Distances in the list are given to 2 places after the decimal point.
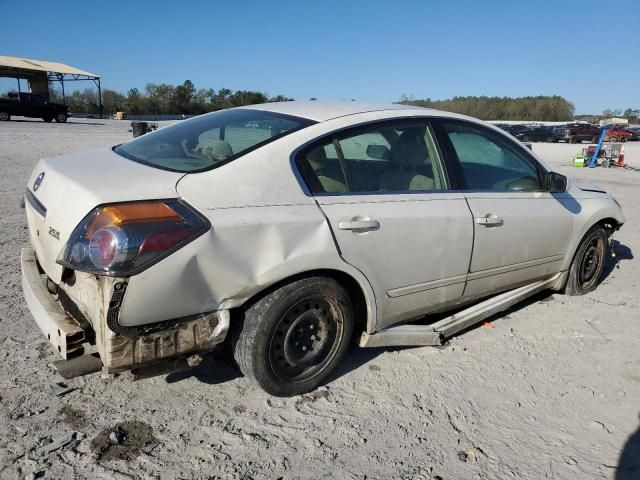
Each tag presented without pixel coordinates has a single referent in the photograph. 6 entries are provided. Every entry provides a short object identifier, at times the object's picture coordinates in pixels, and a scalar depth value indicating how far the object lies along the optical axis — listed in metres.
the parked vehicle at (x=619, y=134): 36.74
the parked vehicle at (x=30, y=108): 29.47
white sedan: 2.32
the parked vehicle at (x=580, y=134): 40.78
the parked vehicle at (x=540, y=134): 42.69
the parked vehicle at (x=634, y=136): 45.53
